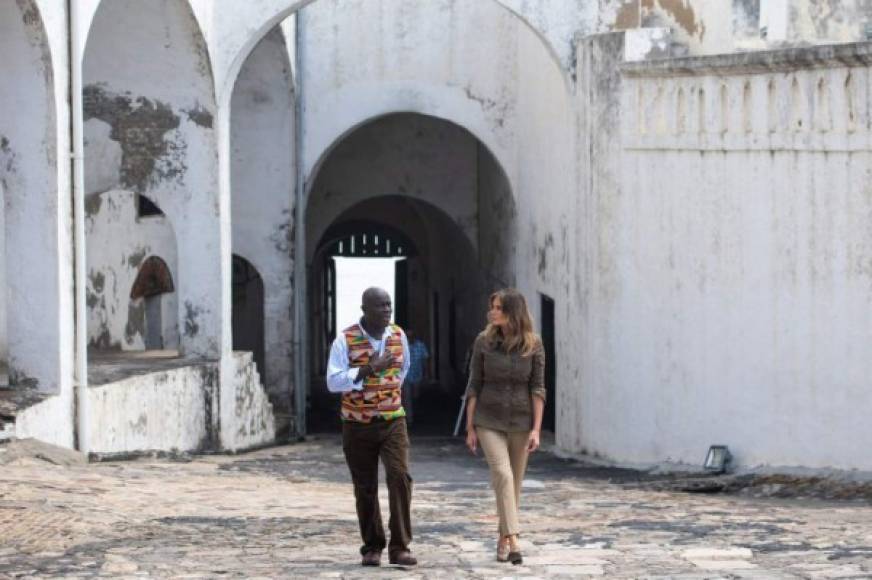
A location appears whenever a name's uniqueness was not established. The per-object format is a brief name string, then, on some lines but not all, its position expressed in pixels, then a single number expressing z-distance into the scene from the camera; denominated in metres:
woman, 12.21
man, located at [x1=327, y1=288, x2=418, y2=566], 11.80
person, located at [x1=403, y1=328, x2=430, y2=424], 31.77
